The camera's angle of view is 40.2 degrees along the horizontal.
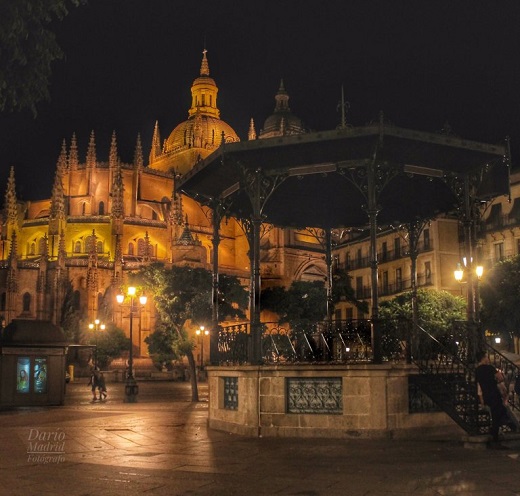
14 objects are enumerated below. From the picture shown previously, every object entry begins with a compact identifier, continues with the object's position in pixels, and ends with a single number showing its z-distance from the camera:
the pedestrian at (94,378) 29.89
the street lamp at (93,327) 62.78
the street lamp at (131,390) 28.22
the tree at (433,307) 41.66
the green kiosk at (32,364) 23.80
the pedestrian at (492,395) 11.23
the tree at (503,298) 38.78
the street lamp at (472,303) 14.42
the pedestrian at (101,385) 29.92
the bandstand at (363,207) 12.62
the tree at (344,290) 43.21
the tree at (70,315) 71.38
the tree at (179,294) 34.41
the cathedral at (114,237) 73.88
